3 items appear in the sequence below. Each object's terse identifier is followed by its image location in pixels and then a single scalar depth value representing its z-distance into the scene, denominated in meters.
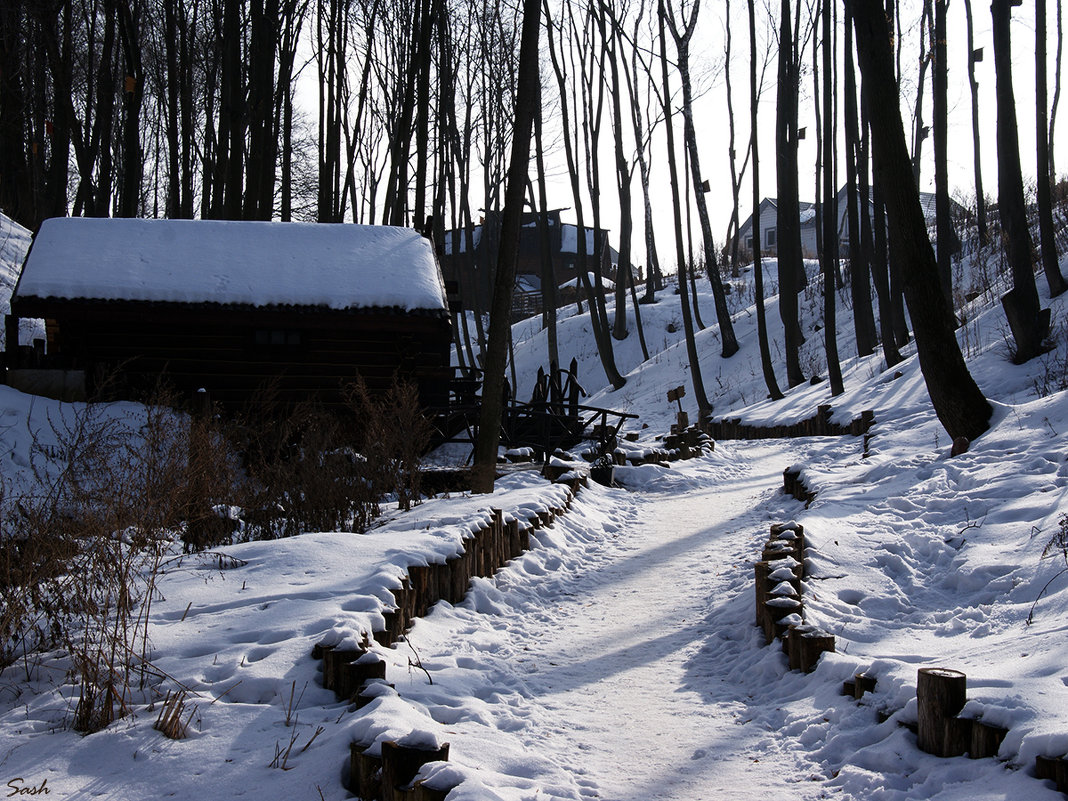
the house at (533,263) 44.50
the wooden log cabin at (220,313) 14.27
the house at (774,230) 49.41
